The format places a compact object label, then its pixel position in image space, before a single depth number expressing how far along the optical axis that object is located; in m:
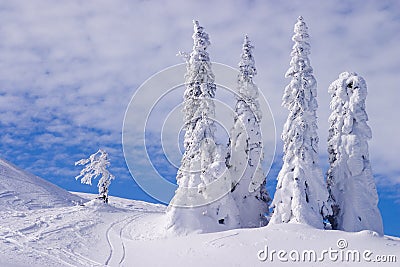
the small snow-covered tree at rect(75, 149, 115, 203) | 59.53
